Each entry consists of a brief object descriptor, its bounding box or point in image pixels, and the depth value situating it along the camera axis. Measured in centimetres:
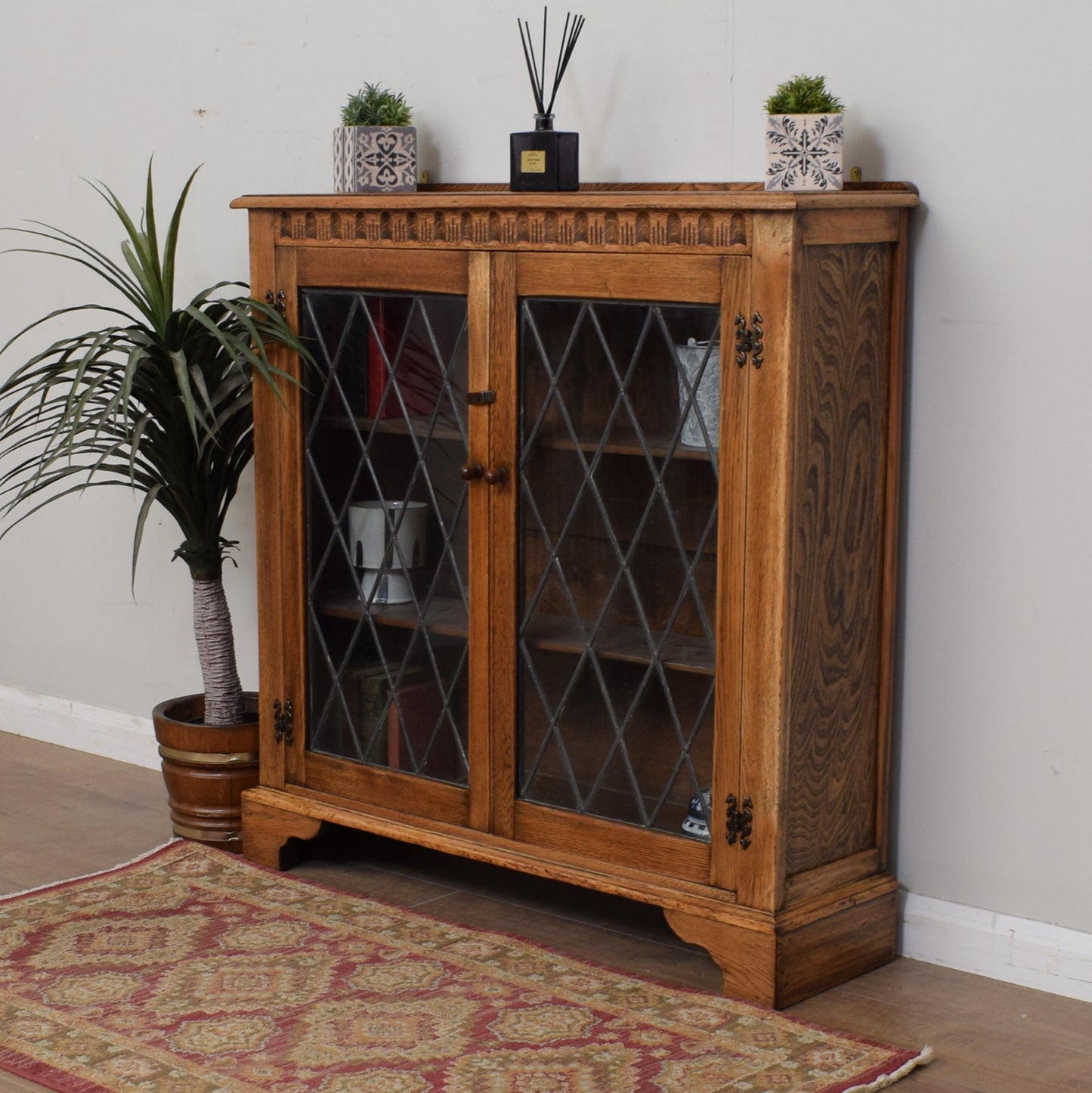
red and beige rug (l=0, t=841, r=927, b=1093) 236
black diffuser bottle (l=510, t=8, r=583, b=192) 287
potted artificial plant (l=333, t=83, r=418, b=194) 314
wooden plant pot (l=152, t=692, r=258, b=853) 337
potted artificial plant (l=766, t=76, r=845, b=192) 264
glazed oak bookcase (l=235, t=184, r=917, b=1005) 257
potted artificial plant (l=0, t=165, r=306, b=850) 304
